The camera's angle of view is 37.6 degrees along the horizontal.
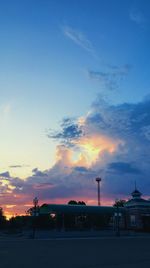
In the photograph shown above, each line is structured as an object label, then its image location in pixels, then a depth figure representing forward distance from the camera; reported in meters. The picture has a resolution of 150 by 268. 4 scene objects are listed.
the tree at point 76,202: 75.30
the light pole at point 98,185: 64.22
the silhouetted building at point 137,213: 53.17
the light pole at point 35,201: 35.39
